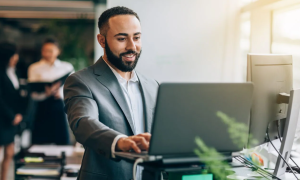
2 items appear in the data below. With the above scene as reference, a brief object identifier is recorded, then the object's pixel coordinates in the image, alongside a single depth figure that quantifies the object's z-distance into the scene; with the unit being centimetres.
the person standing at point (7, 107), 442
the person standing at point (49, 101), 501
